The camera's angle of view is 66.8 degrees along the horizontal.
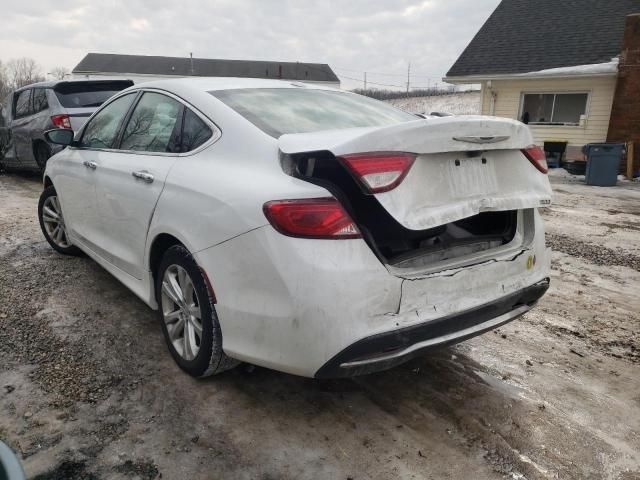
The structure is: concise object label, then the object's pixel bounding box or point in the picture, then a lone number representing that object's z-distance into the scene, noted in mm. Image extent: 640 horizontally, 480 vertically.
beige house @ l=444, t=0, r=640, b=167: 14055
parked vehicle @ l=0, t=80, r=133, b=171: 7992
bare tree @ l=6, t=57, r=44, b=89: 81931
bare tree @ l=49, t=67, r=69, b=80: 72644
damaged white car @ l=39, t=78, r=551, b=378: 1986
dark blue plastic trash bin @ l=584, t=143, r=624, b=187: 11200
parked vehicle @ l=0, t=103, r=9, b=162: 9680
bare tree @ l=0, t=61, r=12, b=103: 69625
